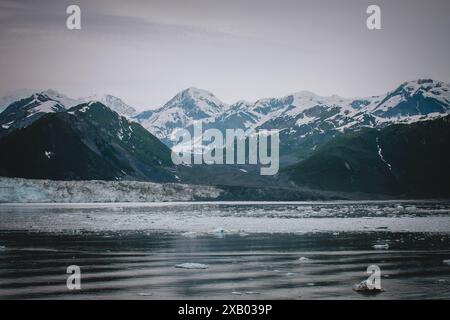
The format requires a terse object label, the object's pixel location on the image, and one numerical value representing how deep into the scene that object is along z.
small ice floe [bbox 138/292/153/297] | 27.69
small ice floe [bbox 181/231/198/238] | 61.29
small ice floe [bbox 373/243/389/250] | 47.78
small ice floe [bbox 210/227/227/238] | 62.53
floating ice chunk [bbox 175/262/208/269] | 37.06
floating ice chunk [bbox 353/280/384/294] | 28.11
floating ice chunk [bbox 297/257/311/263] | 39.97
